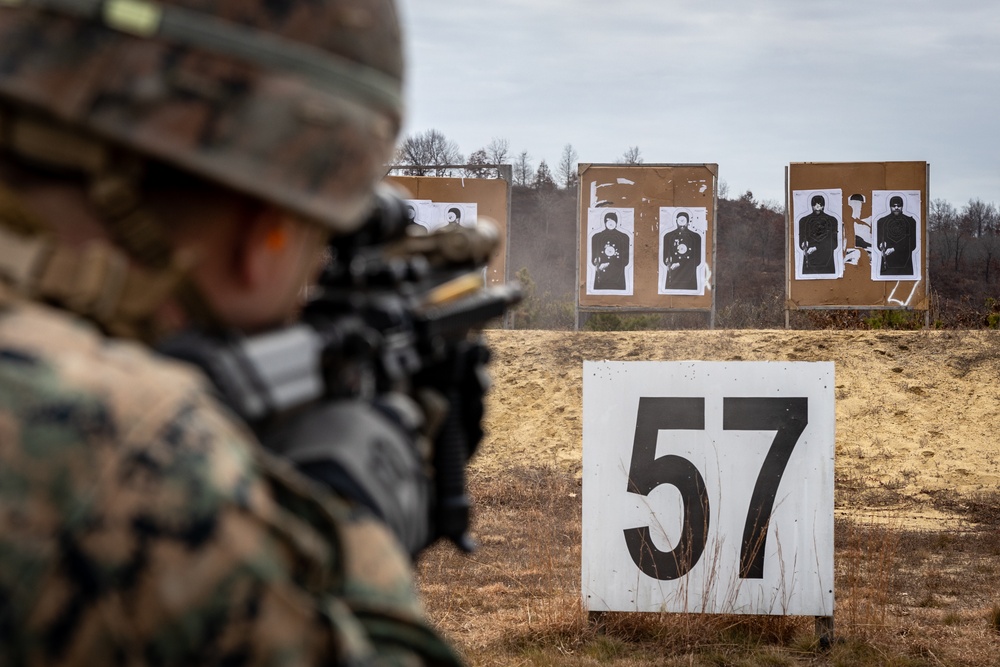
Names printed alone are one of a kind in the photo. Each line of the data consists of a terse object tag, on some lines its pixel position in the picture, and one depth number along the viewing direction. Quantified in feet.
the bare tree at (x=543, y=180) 147.95
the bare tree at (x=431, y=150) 118.11
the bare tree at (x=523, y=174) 150.82
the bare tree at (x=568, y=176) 148.05
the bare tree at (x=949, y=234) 123.55
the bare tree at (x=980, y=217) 139.54
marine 2.18
